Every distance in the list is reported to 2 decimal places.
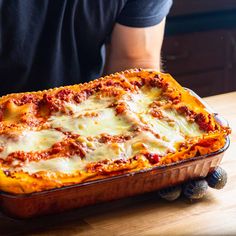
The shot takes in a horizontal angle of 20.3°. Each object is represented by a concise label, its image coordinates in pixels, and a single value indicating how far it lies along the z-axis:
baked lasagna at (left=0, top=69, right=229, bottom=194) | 0.87
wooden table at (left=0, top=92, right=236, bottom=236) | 0.90
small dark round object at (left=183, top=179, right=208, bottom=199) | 0.95
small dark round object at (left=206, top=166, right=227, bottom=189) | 0.97
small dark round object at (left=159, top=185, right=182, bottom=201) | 0.94
